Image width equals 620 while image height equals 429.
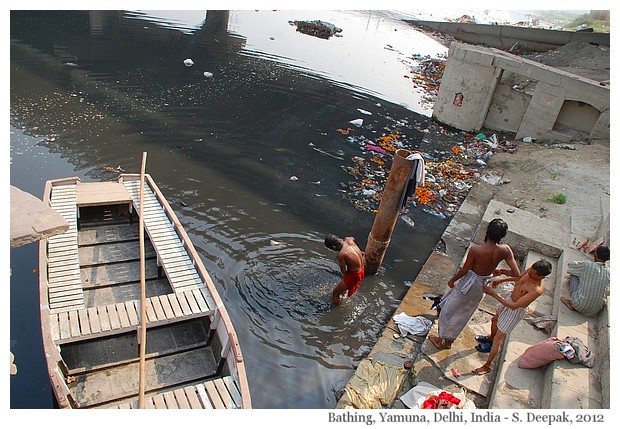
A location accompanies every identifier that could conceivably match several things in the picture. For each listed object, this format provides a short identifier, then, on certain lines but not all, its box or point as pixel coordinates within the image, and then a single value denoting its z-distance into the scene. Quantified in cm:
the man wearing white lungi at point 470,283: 454
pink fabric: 448
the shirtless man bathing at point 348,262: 576
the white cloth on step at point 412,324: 567
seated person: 509
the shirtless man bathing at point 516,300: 428
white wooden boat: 429
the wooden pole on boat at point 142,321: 379
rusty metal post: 594
